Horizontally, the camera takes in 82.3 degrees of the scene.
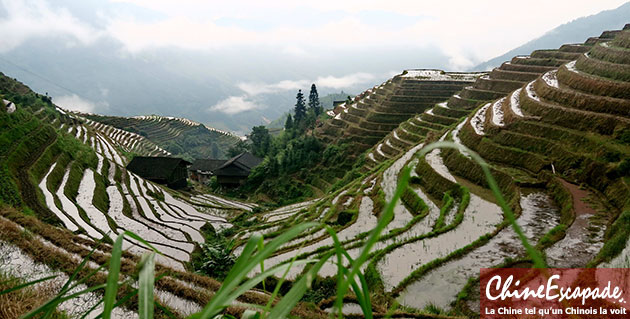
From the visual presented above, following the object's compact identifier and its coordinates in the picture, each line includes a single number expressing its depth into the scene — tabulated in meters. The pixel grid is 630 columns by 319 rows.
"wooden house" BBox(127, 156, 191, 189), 38.97
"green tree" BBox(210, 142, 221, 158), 116.69
